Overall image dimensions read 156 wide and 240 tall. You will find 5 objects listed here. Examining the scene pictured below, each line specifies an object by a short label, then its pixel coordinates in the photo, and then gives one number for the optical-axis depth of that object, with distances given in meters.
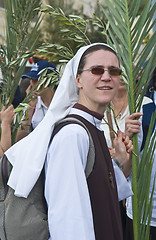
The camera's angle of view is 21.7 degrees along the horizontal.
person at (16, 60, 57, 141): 4.21
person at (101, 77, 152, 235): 3.57
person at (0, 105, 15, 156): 3.00
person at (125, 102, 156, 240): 3.15
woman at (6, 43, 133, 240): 1.69
